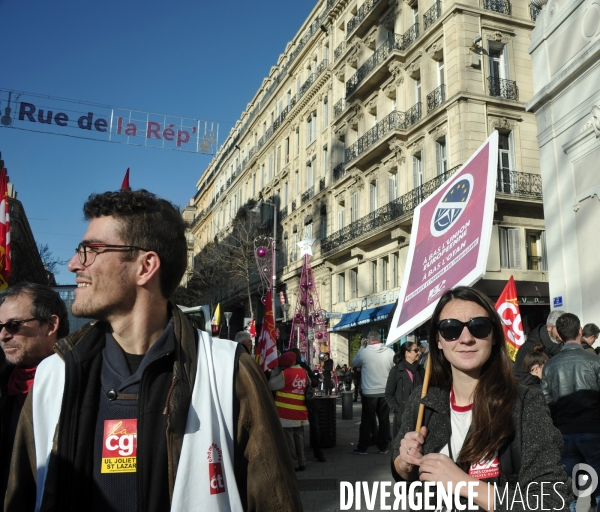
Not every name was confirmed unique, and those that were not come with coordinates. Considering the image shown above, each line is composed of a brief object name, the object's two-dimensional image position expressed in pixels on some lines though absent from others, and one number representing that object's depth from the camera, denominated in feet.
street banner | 49.73
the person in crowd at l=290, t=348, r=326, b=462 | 30.83
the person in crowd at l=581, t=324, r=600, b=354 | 22.62
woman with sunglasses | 6.93
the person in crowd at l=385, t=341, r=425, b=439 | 28.07
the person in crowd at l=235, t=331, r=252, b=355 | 32.22
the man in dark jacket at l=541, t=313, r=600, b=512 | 15.80
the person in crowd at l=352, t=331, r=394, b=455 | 33.17
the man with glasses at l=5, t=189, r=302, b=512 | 5.98
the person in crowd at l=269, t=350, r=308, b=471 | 28.17
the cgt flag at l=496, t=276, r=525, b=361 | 30.27
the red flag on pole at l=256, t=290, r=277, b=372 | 33.31
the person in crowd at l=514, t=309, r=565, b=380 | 21.59
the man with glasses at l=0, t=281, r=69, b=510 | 9.30
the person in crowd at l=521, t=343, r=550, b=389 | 18.63
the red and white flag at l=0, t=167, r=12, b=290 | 20.48
